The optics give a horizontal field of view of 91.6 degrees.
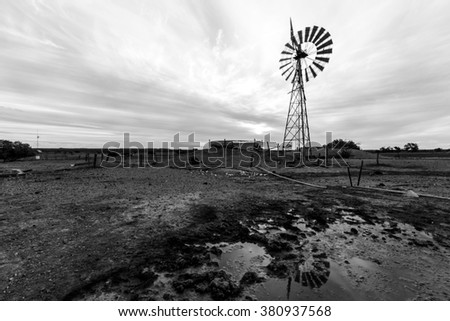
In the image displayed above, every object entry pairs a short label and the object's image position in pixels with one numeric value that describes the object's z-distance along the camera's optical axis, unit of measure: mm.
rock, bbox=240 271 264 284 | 3795
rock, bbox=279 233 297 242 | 5625
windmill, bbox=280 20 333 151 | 24620
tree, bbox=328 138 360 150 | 48859
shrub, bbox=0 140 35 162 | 35653
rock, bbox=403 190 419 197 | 9988
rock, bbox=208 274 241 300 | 3361
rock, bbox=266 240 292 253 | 5039
